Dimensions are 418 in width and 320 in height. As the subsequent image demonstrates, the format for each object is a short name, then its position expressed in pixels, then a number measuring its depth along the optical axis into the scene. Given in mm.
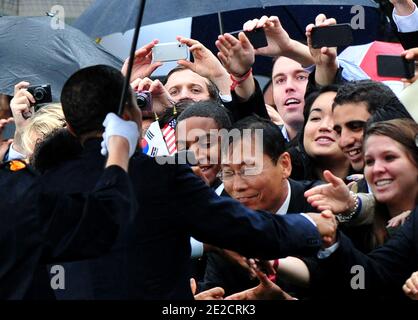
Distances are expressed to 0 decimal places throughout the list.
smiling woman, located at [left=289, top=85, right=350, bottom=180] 12539
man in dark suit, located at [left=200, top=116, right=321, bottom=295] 11219
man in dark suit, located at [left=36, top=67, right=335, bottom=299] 9320
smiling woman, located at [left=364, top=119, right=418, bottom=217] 10711
